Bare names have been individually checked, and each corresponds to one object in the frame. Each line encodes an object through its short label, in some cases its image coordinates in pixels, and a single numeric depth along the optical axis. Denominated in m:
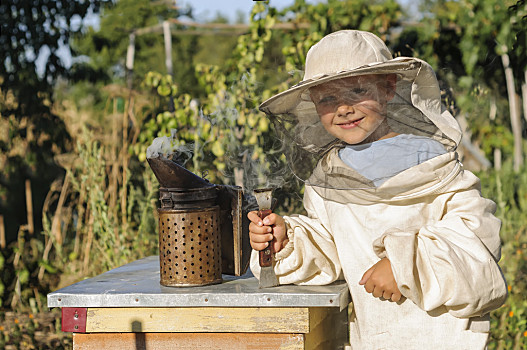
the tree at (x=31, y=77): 5.29
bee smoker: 1.92
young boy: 1.71
